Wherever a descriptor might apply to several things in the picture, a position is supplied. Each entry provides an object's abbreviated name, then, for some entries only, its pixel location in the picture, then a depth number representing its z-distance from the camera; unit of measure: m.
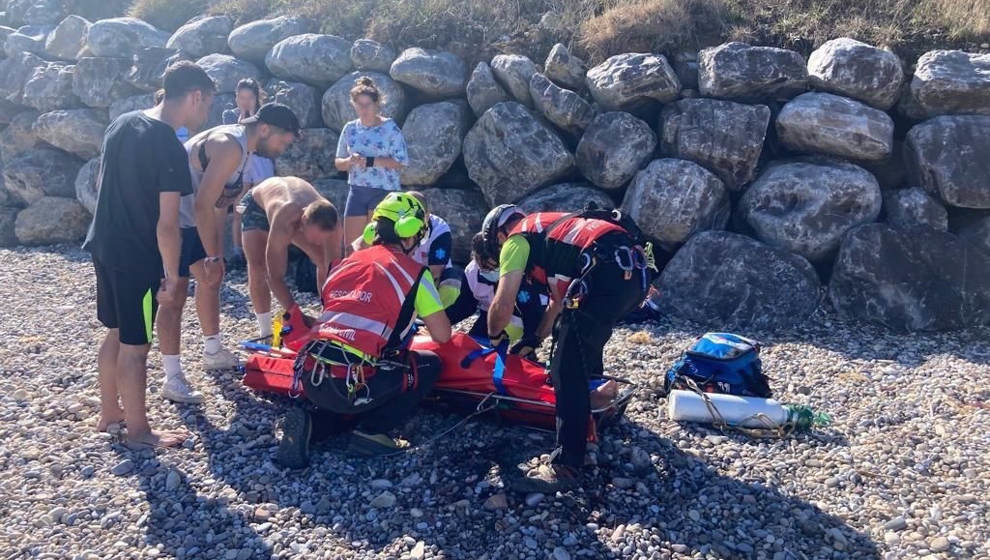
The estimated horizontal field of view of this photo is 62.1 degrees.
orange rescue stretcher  4.62
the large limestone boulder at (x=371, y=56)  9.28
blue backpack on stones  5.00
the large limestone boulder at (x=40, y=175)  10.82
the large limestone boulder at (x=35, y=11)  13.33
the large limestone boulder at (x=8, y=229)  10.56
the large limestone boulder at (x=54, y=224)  10.38
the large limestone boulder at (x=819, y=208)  7.22
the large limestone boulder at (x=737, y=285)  6.84
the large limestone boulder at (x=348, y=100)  9.04
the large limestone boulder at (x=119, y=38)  10.99
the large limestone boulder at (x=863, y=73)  7.41
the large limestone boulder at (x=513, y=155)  8.20
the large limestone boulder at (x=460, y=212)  8.45
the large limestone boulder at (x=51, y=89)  11.18
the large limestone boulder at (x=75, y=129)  10.75
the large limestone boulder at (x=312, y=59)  9.54
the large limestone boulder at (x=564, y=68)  8.31
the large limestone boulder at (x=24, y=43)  12.23
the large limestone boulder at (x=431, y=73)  8.88
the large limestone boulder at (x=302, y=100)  9.50
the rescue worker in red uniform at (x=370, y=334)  4.27
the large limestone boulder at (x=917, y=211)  7.14
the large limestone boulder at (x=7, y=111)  11.81
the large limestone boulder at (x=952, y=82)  7.17
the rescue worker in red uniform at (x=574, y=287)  4.09
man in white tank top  4.93
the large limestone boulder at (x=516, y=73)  8.45
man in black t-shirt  4.27
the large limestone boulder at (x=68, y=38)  11.80
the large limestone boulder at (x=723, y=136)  7.60
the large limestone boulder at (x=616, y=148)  7.88
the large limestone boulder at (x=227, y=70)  9.91
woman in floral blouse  7.04
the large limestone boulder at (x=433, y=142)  8.64
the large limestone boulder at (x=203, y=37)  10.70
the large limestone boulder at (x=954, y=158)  7.02
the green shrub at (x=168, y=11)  12.16
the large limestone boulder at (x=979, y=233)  7.00
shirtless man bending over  5.33
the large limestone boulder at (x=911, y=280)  6.59
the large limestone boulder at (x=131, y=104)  10.38
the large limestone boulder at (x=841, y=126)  7.31
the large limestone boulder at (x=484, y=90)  8.64
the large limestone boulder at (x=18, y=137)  11.45
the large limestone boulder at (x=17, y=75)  11.73
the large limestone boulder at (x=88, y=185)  10.20
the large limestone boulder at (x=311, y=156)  9.26
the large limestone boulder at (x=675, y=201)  7.50
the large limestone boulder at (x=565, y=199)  7.91
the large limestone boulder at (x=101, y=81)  10.77
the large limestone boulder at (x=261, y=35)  10.21
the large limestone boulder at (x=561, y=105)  8.13
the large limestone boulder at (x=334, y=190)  8.88
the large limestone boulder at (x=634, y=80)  7.87
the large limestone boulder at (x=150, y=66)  10.47
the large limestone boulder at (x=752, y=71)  7.63
